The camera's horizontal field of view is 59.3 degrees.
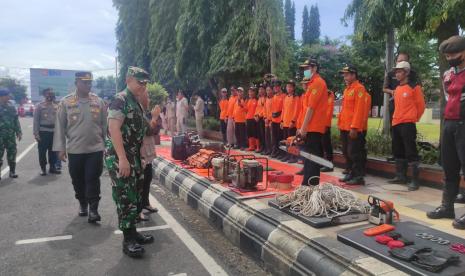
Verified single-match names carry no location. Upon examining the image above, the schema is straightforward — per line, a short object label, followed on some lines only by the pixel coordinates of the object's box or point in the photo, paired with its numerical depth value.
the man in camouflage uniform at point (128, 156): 4.00
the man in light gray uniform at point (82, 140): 5.41
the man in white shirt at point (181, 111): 15.28
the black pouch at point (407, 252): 3.02
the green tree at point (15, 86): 73.00
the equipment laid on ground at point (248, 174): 5.79
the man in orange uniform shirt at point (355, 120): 6.52
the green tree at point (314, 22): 76.64
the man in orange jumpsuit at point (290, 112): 8.94
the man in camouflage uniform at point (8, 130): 8.48
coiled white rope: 4.38
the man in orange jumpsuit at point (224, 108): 12.57
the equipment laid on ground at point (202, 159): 7.68
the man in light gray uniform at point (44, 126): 8.80
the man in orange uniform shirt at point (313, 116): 5.54
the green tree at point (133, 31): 23.08
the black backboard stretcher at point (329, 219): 4.09
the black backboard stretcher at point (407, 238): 2.88
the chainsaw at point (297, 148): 5.32
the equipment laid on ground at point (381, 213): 4.08
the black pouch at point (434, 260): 2.84
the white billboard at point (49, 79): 78.44
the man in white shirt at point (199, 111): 14.75
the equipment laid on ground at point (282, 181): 5.95
